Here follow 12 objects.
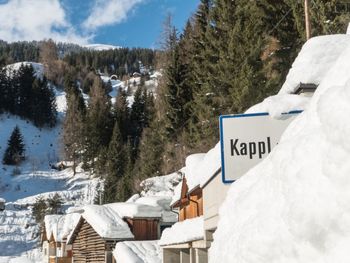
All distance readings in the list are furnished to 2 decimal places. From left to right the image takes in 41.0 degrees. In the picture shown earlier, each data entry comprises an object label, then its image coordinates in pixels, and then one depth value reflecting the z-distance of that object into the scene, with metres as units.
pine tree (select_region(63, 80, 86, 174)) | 78.44
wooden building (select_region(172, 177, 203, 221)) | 17.36
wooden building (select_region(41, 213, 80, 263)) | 41.25
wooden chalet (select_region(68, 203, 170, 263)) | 27.75
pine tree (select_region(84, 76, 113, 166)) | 76.71
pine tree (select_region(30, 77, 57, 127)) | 99.44
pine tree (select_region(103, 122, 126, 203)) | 59.25
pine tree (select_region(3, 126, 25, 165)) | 84.44
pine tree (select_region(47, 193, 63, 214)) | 55.72
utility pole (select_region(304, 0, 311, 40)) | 16.17
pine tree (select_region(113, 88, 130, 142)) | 83.38
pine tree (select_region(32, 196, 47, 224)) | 56.53
